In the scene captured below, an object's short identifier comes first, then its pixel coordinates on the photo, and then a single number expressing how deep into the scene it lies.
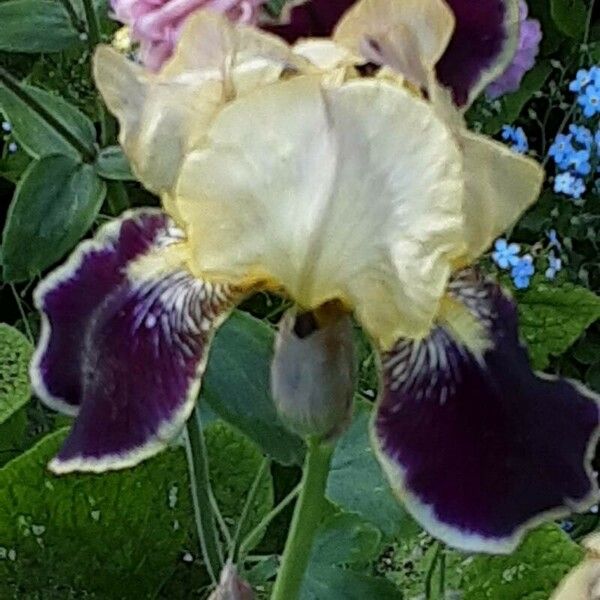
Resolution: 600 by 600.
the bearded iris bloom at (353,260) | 0.41
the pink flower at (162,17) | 0.52
